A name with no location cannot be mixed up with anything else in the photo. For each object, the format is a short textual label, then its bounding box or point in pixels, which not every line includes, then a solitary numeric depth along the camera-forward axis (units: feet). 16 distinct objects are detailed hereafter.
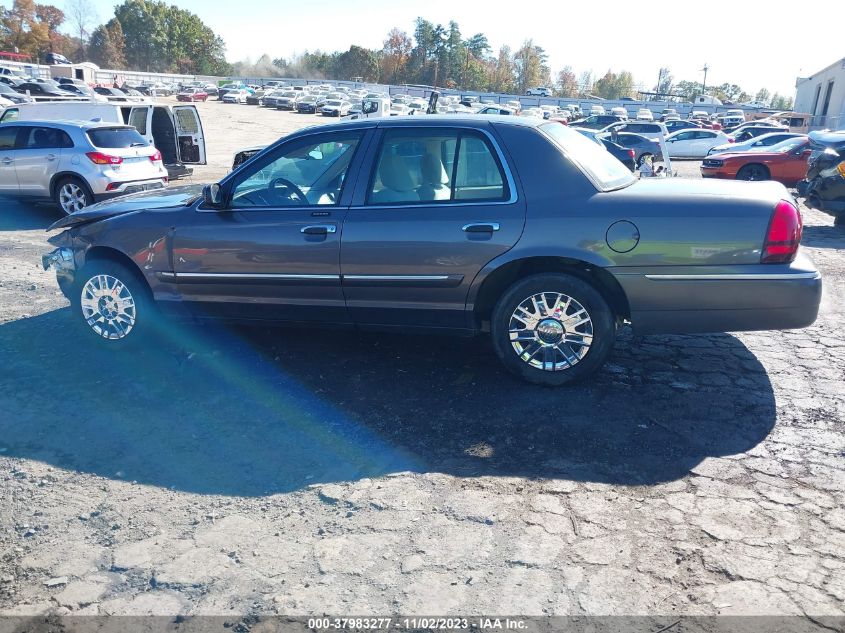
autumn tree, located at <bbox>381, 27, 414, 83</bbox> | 406.62
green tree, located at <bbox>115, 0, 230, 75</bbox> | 360.69
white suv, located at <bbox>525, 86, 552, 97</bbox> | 315.37
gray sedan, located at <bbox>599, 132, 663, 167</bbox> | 75.51
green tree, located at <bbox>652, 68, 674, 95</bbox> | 434.75
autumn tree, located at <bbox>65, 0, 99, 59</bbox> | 356.18
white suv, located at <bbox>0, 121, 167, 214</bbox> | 37.11
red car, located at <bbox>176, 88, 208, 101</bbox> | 208.32
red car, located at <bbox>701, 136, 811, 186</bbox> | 57.52
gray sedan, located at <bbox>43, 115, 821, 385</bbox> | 14.32
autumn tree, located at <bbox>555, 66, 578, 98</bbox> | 463.83
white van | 47.06
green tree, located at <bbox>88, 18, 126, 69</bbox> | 351.87
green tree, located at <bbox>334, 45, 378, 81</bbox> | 391.04
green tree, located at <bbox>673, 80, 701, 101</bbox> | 443.73
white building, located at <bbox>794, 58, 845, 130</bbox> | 165.99
